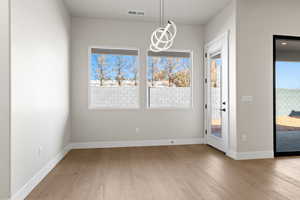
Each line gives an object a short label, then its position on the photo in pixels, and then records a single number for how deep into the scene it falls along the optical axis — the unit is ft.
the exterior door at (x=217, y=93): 10.82
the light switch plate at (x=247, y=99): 9.95
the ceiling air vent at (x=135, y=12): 11.44
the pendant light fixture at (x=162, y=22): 7.26
